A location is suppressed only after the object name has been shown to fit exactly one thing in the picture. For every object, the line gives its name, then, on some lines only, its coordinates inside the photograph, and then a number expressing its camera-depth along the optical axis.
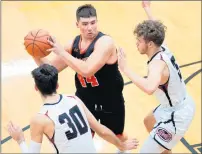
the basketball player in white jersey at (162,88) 7.67
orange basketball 8.26
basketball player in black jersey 7.95
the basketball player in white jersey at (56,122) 6.58
